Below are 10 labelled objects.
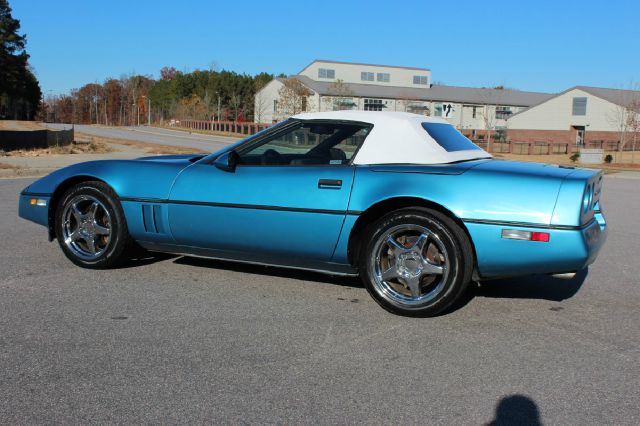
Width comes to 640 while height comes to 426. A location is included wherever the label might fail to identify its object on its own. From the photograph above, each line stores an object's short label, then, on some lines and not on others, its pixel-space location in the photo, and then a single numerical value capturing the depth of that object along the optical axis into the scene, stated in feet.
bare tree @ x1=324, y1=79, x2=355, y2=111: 191.74
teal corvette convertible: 13.10
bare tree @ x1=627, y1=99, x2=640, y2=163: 130.00
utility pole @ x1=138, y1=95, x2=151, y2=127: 359.05
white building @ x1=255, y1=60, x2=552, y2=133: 236.22
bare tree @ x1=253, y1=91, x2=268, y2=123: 256.93
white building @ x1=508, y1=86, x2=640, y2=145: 215.45
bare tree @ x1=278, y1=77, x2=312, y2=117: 181.78
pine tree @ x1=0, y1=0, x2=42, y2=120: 229.66
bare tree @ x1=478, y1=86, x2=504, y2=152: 259.08
